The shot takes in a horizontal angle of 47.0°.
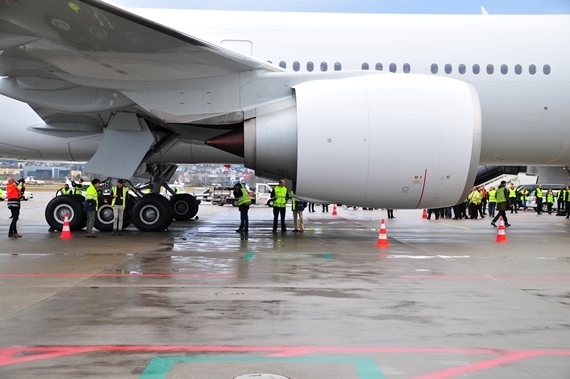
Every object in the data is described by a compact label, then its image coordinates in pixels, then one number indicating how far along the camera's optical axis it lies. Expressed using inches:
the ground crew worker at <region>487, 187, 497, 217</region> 1087.6
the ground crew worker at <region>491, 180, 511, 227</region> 745.1
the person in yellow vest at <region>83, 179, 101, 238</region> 573.3
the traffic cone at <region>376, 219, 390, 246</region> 529.2
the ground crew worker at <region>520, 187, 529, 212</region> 1400.3
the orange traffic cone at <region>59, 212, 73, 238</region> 568.7
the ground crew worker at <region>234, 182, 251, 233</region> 619.8
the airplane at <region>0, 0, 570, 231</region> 485.7
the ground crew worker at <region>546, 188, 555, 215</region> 1216.2
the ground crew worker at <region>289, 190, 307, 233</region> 663.6
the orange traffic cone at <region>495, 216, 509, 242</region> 583.2
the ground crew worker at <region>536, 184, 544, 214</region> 1251.6
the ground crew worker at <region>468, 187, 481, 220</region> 1044.5
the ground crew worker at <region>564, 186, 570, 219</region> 1018.5
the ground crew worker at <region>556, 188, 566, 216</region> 1074.6
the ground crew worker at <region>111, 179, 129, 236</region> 581.9
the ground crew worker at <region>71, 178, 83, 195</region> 775.8
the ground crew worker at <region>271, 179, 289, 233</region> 645.3
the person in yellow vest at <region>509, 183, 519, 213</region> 1044.8
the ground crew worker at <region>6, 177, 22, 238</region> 588.7
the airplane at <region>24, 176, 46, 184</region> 4410.7
